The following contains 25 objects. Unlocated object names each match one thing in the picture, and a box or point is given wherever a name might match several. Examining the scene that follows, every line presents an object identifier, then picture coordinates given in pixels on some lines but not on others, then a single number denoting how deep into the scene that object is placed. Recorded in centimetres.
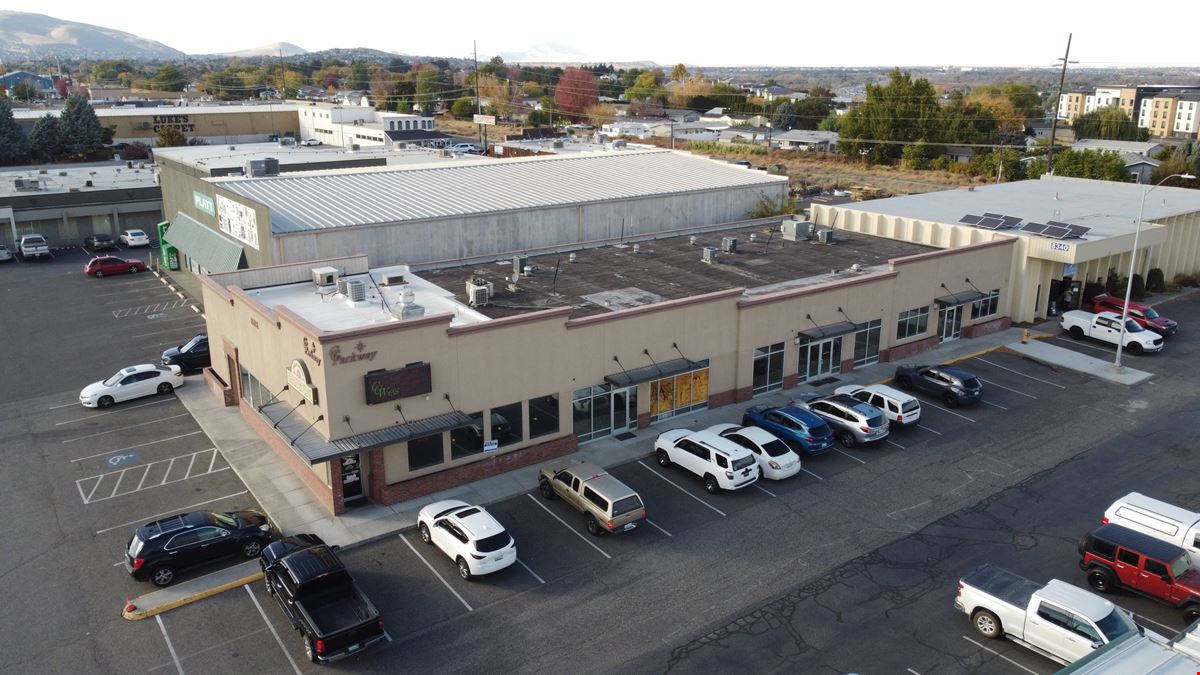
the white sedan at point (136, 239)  6406
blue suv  2852
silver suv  2919
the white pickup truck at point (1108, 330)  3912
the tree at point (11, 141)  9281
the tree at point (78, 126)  9462
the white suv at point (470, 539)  2158
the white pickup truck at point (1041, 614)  1805
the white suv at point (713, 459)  2597
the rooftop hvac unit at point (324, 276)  3127
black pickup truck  1838
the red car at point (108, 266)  5478
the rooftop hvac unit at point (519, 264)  3609
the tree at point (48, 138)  9446
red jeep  2025
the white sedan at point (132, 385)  3309
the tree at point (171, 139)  9206
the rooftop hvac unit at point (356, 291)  2956
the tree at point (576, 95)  17825
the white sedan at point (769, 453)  2681
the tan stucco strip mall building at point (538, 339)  2536
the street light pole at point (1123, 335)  3659
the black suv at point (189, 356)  3719
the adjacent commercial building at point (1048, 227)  4262
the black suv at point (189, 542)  2147
